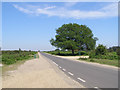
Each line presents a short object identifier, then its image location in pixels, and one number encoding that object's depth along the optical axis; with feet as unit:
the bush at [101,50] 131.58
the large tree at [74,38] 186.29
